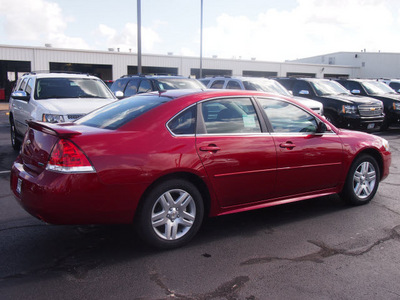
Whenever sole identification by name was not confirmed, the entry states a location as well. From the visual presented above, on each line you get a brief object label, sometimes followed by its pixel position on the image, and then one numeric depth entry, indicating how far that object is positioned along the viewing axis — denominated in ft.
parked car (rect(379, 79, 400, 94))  65.35
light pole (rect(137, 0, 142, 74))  60.15
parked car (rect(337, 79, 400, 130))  48.01
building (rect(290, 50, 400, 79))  163.43
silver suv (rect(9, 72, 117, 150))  25.30
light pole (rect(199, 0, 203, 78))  99.45
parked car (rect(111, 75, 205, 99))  37.50
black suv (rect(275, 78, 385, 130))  41.65
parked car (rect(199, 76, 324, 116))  38.37
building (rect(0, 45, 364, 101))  104.42
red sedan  11.64
